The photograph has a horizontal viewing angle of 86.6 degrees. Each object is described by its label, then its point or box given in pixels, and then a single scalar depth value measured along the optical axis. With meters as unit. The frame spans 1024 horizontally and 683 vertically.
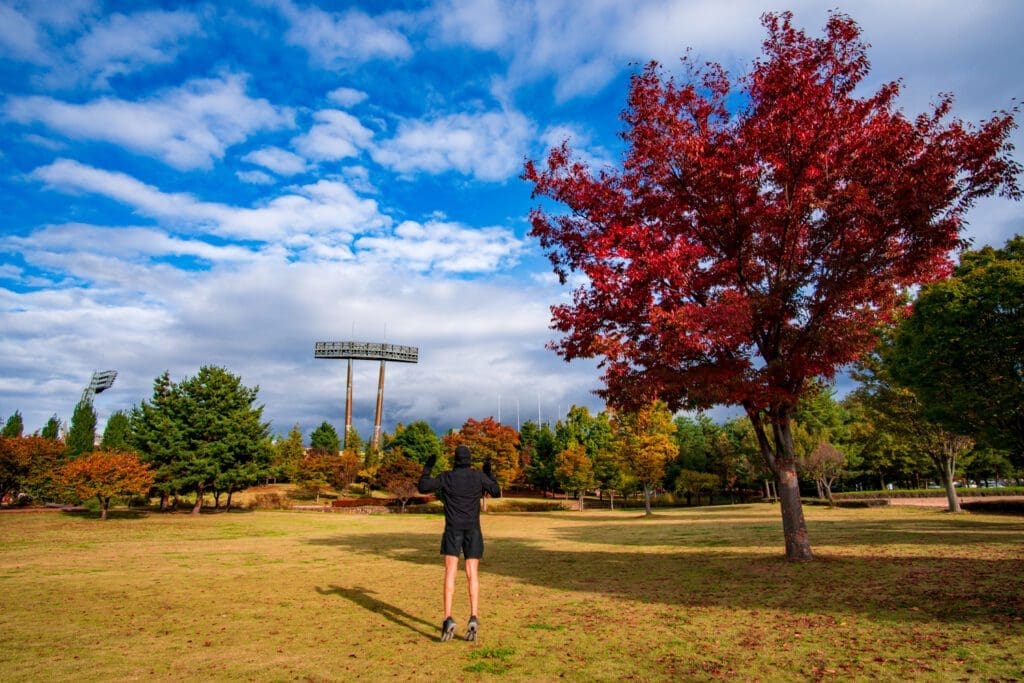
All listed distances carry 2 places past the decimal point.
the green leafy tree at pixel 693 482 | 59.34
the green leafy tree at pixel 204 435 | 39.31
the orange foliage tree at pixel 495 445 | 59.44
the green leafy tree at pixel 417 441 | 75.38
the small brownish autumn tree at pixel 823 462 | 43.91
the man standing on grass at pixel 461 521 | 7.02
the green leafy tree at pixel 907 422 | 28.75
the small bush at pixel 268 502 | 55.36
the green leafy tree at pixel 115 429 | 77.70
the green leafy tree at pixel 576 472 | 57.56
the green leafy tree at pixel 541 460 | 76.50
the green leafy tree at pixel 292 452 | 64.86
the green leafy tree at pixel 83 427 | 74.19
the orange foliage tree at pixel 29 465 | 39.00
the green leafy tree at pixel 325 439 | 102.94
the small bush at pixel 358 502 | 57.74
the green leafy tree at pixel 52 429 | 71.69
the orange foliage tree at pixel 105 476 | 32.09
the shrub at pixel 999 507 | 27.85
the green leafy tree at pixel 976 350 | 17.89
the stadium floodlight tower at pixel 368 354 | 112.38
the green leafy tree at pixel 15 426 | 76.96
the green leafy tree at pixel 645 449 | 46.25
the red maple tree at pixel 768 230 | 10.98
